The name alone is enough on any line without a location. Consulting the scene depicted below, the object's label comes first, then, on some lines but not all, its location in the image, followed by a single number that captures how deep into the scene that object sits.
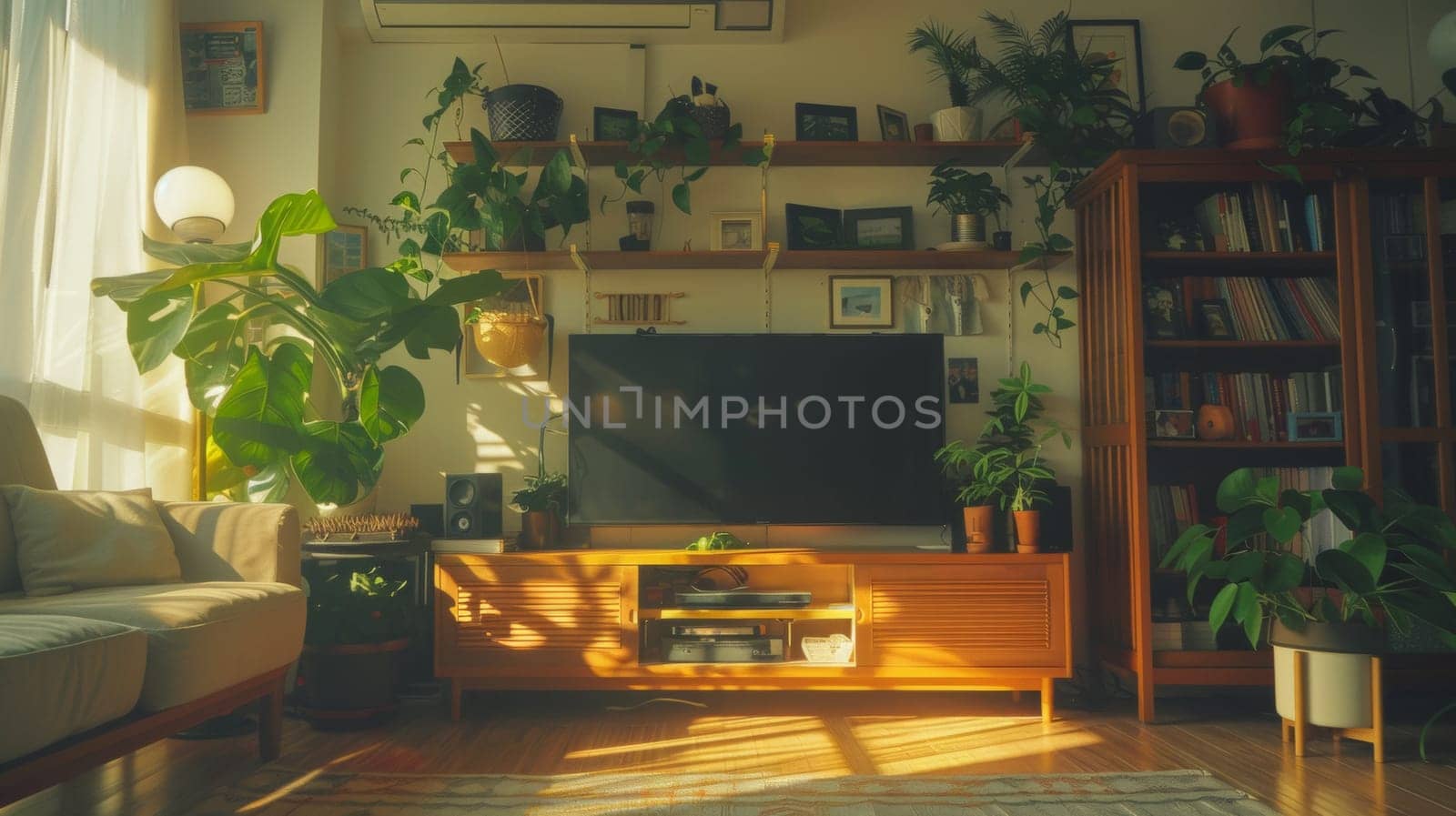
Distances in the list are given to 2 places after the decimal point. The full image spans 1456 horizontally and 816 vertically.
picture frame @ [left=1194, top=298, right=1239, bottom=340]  3.29
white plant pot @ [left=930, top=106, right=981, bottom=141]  3.49
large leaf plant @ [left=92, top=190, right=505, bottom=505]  2.54
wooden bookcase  3.11
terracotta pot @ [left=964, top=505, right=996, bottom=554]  3.21
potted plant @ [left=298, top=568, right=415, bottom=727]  2.92
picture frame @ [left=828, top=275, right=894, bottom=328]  3.66
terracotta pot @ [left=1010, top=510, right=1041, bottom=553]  3.18
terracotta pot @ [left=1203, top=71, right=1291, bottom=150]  3.23
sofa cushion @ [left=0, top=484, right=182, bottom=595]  2.31
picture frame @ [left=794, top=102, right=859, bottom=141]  3.63
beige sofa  1.67
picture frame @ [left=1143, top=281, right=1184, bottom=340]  3.26
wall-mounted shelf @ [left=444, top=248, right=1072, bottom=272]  3.48
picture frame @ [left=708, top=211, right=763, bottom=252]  3.67
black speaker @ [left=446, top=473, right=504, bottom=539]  3.26
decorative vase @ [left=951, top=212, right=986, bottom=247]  3.49
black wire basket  3.46
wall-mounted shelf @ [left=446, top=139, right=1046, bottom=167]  3.49
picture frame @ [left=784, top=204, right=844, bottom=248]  3.60
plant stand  2.57
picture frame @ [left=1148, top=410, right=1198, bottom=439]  3.22
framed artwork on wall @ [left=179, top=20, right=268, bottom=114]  3.51
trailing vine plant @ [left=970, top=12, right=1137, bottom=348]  3.42
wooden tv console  3.14
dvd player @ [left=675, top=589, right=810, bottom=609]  3.26
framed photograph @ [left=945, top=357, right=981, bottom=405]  3.63
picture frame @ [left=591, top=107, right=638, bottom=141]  3.59
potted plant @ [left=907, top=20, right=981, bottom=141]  3.50
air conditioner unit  3.52
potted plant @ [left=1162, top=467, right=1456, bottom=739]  2.62
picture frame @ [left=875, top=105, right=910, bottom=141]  3.64
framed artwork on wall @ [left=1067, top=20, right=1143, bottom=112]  3.67
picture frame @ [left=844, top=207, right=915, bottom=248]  3.64
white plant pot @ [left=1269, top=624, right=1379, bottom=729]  2.62
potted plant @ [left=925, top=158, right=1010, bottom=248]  3.47
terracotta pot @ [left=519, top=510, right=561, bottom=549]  3.33
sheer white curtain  2.54
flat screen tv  3.46
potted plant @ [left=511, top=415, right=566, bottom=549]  3.33
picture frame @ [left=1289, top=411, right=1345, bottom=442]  3.20
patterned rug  2.18
